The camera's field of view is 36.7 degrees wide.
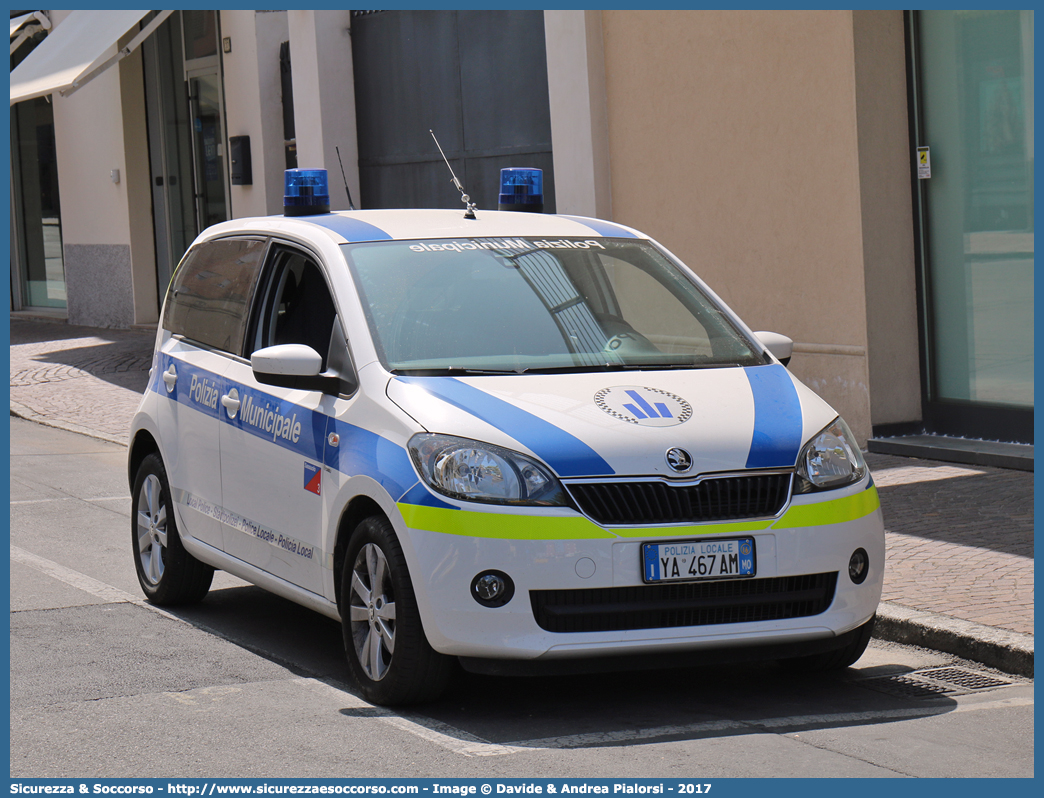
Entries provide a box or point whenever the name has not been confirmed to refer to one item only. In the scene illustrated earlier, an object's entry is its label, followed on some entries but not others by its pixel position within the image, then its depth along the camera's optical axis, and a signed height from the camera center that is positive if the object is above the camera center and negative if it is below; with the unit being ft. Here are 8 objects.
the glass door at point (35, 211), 81.00 +4.23
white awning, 60.23 +9.49
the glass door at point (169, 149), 67.92 +5.85
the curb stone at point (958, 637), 19.04 -4.94
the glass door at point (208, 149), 64.34 +5.50
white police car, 16.35 -2.14
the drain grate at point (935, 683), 18.25 -5.18
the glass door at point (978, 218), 32.48 +0.49
